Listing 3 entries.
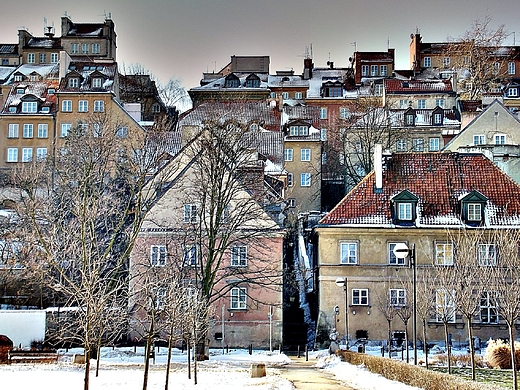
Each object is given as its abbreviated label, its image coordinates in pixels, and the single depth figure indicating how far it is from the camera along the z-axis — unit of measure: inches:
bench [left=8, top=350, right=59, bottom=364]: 1544.0
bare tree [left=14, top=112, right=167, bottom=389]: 1720.0
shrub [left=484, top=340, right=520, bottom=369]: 1503.4
